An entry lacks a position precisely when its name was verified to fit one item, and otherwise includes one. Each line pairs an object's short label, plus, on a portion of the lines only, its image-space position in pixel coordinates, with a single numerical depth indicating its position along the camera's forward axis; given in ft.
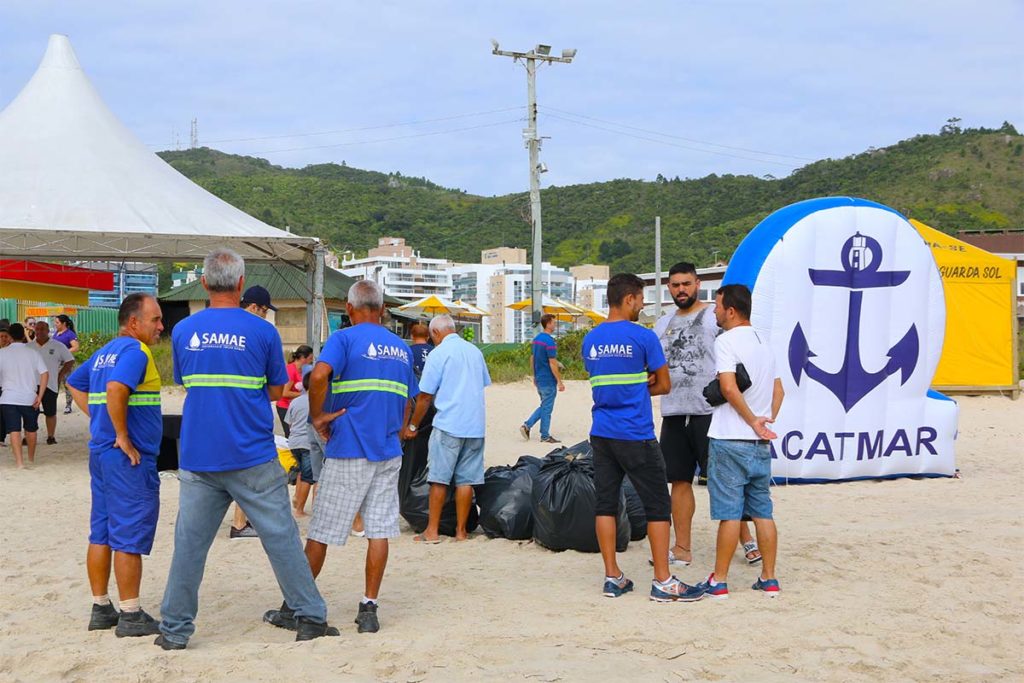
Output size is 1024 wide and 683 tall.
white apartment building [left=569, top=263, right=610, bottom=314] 294.05
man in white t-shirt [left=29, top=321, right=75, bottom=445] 39.60
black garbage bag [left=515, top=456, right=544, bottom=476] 23.24
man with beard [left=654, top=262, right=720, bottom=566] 19.17
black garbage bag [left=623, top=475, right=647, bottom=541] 21.57
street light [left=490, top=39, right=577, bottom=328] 85.87
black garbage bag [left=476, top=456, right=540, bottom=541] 22.04
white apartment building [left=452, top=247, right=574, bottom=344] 309.42
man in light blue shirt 21.72
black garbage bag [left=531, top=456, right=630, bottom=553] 20.54
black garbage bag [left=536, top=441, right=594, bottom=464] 22.26
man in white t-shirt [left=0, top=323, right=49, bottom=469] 33.88
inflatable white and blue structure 28.27
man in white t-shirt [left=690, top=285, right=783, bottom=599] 16.70
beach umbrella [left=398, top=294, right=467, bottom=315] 118.52
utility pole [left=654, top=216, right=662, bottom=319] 117.70
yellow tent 58.80
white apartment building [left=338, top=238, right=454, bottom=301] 304.91
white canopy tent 35.96
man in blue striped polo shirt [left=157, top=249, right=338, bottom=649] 13.51
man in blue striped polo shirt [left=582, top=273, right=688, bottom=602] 16.60
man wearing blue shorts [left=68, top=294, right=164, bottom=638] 14.48
